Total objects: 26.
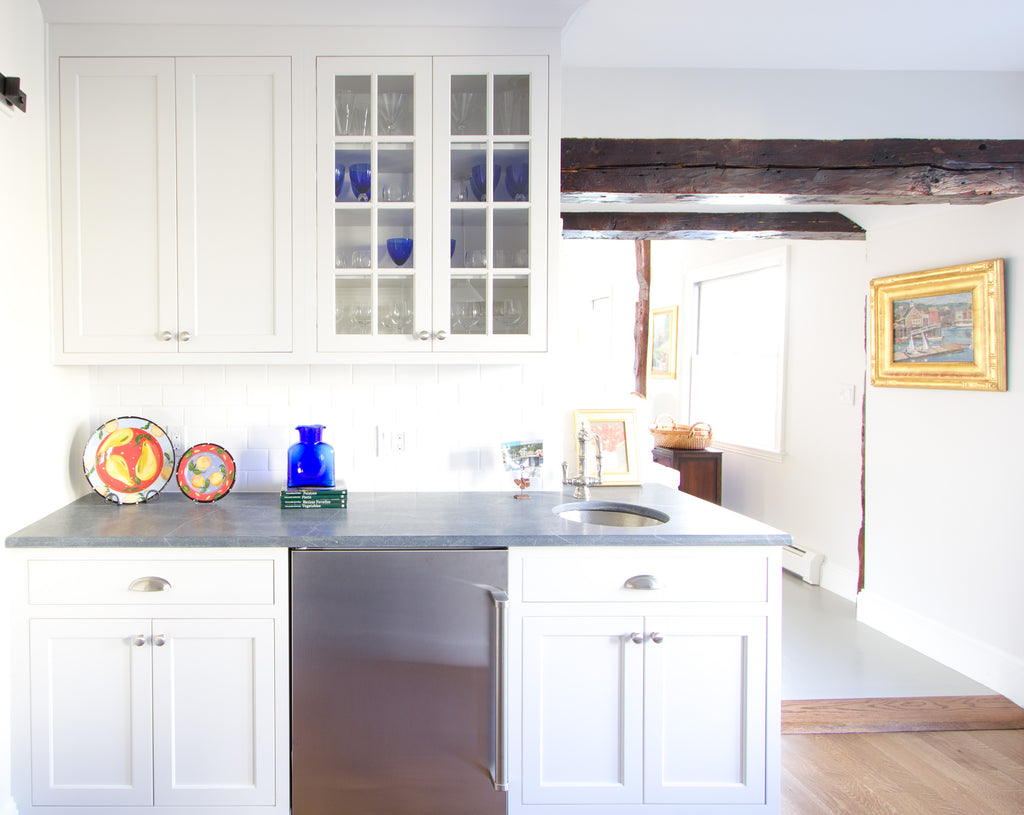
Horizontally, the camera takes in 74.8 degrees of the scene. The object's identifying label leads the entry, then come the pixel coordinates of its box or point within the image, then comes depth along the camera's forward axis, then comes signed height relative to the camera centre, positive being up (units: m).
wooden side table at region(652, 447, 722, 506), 5.03 -0.60
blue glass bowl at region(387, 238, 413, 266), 2.14 +0.44
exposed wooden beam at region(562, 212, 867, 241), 3.88 +0.98
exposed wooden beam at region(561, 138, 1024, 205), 2.66 +0.90
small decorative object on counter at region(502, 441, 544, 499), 2.41 -0.26
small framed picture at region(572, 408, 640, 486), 2.60 -0.20
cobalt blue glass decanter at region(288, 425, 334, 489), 2.29 -0.25
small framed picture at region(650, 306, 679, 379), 6.15 +0.46
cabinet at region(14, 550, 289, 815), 1.83 -0.83
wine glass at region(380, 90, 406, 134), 2.13 +0.88
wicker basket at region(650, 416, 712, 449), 5.07 -0.35
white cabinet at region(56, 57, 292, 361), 2.08 +0.56
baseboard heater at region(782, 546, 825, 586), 4.31 -1.13
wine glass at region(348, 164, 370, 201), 2.14 +0.66
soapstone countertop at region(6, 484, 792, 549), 1.82 -0.40
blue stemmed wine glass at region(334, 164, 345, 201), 2.14 +0.67
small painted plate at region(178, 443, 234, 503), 2.26 -0.30
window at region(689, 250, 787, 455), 4.82 +0.31
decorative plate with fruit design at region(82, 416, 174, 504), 2.21 -0.26
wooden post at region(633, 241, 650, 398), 6.56 +0.77
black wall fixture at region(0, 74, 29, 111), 1.79 +0.79
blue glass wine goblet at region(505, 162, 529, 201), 2.15 +0.67
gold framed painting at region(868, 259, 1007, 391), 2.93 +0.30
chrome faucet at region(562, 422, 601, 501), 2.38 -0.27
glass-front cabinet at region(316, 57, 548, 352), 2.12 +0.58
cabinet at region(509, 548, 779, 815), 1.87 -0.84
